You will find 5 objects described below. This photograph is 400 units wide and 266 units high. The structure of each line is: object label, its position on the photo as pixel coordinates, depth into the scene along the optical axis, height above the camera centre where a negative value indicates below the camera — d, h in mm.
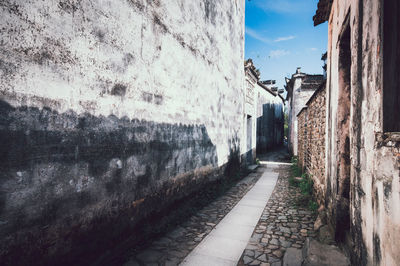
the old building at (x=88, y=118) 1908 +189
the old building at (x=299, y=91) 13859 +2894
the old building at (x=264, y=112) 11219 +1985
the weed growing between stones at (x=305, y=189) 4992 -1527
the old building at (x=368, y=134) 1550 +20
